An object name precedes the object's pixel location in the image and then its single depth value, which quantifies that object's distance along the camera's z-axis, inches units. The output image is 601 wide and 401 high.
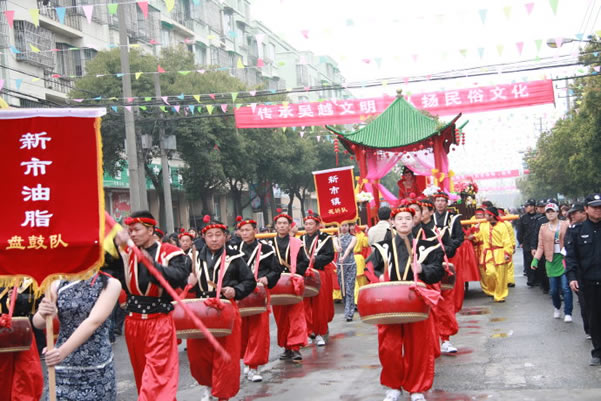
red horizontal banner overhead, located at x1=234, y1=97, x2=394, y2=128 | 873.5
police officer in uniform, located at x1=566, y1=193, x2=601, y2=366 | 303.4
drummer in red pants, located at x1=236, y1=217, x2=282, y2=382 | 328.5
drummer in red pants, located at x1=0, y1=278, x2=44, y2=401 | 230.4
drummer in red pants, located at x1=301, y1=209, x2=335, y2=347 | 411.5
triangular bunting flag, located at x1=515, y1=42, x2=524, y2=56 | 609.1
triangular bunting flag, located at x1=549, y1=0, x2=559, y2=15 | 453.7
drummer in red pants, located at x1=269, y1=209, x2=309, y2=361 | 369.1
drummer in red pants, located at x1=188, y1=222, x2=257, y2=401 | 272.1
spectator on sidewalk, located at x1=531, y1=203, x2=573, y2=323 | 428.6
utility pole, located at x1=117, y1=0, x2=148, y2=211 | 677.2
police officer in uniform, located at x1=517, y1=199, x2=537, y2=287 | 582.2
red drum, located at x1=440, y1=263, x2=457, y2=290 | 355.3
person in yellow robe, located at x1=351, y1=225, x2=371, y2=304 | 529.0
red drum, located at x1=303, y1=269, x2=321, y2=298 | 394.9
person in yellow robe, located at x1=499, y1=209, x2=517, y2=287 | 558.8
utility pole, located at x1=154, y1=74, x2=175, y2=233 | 856.3
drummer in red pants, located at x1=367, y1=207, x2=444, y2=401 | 266.4
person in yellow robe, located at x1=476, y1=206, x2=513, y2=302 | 550.0
